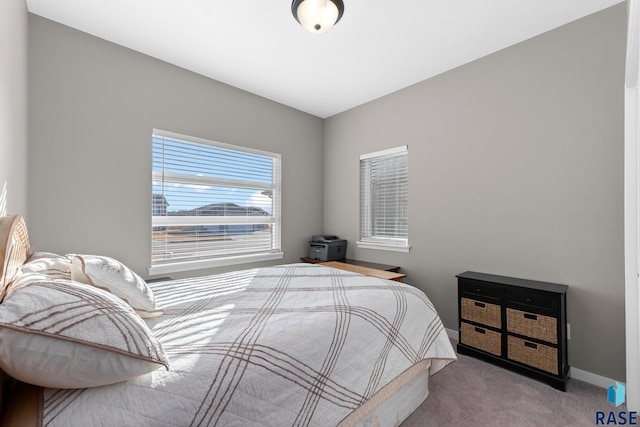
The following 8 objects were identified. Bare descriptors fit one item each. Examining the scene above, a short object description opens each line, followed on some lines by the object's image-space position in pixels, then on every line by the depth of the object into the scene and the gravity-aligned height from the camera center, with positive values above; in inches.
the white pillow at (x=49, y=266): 46.1 -8.6
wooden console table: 114.7 -23.4
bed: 29.1 -19.3
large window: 111.3 +5.9
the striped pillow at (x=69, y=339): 27.0 -12.9
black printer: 146.3 -16.4
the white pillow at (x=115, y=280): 48.8 -11.2
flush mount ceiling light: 70.4 +52.7
